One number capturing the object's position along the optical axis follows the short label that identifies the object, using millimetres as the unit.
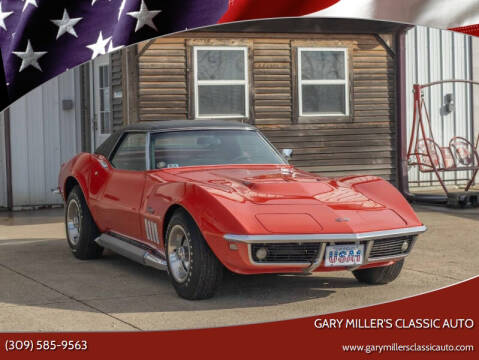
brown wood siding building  12117
